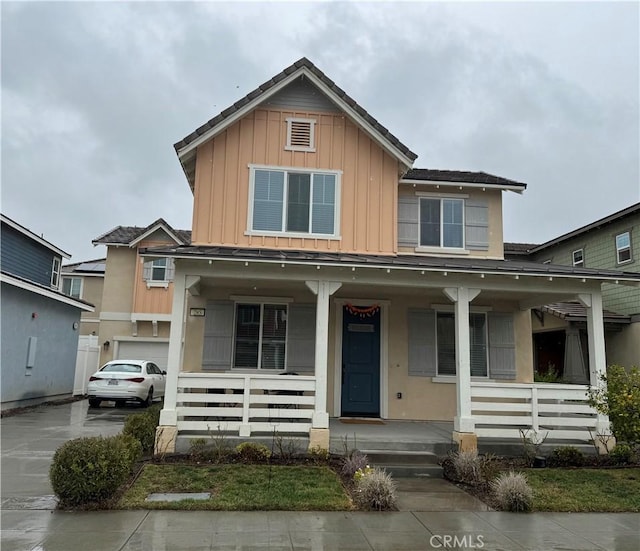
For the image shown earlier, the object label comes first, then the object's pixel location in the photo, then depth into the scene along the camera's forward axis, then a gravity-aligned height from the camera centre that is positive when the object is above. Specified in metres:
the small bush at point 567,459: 8.37 -1.48
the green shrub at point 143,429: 8.24 -1.19
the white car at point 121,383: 15.03 -0.81
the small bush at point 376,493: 5.95 -1.54
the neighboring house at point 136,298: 20.91 +2.45
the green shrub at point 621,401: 7.70 -0.49
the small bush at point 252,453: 7.84 -1.45
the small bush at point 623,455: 8.51 -1.43
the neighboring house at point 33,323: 13.51 +0.94
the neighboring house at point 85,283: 24.70 +3.55
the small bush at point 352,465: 7.23 -1.48
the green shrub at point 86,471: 5.68 -1.32
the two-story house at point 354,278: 9.41 +1.64
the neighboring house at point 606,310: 16.31 +2.01
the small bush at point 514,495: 6.09 -1.54
